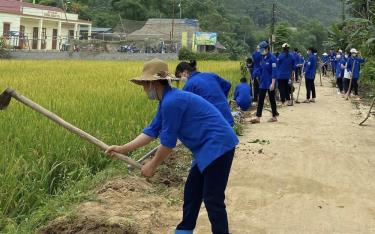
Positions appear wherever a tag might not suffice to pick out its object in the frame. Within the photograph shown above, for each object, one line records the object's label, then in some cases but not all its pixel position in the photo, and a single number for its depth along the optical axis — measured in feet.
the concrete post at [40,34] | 142.31
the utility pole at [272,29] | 102.83
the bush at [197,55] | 129.59
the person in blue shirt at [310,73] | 49.74
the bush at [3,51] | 108.78
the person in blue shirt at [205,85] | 17.20
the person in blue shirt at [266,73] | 34.09
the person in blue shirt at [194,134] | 11.59
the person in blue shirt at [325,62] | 100.32
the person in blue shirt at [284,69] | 43.93
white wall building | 133.33
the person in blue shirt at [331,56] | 86.66
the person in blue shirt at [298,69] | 64.08
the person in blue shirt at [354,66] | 49.34
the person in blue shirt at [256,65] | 39.76
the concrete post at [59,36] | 150.75
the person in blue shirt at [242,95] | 34.50
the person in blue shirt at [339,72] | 54.54
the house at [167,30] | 177.47
